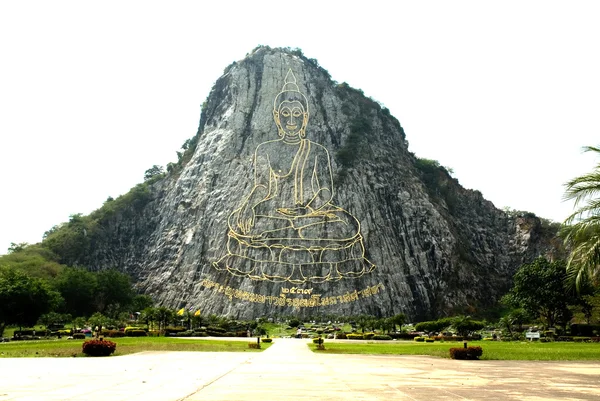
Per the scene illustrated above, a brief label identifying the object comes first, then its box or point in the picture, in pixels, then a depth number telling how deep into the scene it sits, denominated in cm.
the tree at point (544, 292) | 4888
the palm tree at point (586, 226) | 1975
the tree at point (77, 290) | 6153
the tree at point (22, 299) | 4347
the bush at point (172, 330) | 4181
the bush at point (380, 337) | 4088
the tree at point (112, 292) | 6469
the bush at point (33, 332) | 3992
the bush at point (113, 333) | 3609
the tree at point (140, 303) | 6431
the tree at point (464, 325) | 4035
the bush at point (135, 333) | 3844
